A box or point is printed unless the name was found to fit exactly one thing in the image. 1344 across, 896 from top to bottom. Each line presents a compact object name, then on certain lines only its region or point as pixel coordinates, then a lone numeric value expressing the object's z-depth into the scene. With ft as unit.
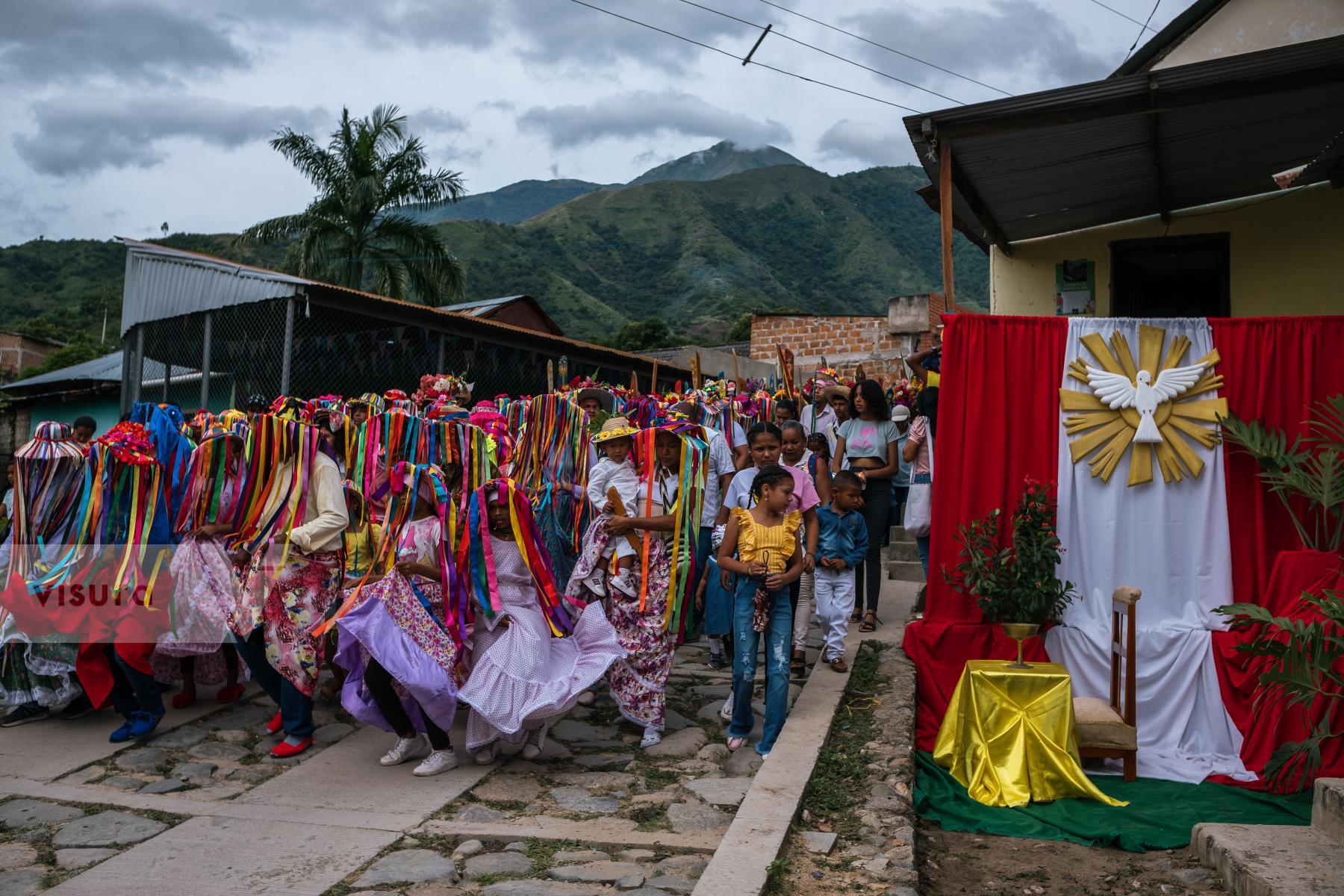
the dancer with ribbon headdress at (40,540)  21.43
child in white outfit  20.36
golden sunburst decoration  20.83
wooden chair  18.67
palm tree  79.92
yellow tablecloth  17.85
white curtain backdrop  19.95
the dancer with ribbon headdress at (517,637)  18.02
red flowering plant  20.08
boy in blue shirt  22.34
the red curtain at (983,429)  21.40
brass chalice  19.71
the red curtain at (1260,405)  19.85
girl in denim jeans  18.65
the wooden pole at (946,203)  21.14
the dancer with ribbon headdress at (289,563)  19.60
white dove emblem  20.92
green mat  16.11
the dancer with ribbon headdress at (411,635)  17.75
